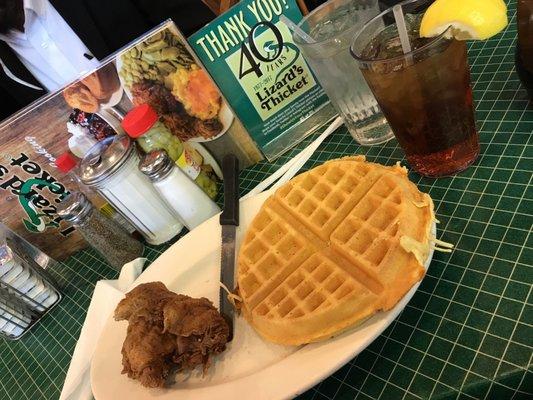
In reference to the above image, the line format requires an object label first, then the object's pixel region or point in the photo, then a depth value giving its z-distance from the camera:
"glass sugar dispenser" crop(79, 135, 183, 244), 1.11
